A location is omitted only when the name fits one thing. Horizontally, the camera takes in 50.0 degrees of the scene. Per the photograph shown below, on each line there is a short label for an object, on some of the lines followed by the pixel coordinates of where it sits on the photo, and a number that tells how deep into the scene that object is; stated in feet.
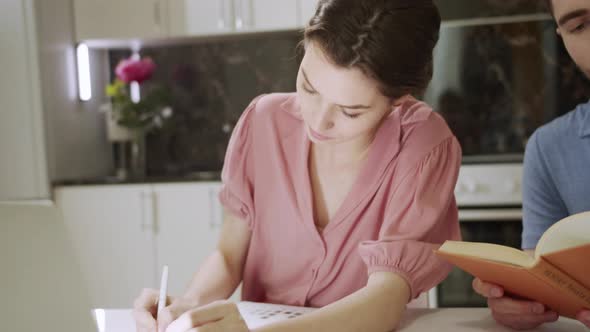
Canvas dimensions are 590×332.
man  3.79
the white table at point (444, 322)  3.00
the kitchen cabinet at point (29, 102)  8.83
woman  2.95
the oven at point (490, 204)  8.11
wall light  9.95
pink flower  9.66
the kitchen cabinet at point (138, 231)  8.78
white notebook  3.13
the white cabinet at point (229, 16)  9.25
